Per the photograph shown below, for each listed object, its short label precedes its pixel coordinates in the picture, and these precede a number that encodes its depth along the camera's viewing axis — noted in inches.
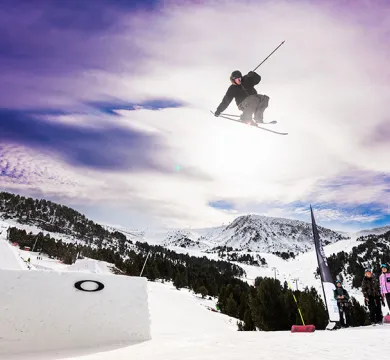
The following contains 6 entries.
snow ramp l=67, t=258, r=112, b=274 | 1349.0
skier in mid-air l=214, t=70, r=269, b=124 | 360.5
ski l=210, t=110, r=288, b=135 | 428.1
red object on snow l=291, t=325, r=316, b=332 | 311.9
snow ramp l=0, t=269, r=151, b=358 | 272.2
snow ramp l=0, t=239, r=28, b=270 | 842.0
